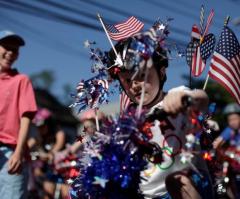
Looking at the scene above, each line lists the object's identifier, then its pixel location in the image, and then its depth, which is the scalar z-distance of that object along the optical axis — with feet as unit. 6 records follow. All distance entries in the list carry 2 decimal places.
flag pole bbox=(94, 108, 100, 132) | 9.14
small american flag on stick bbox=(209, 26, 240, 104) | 12.53
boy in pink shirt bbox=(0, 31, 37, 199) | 13.02
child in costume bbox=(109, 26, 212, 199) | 8.25
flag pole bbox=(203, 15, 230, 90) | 13.12
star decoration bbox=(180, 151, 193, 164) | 7.89
